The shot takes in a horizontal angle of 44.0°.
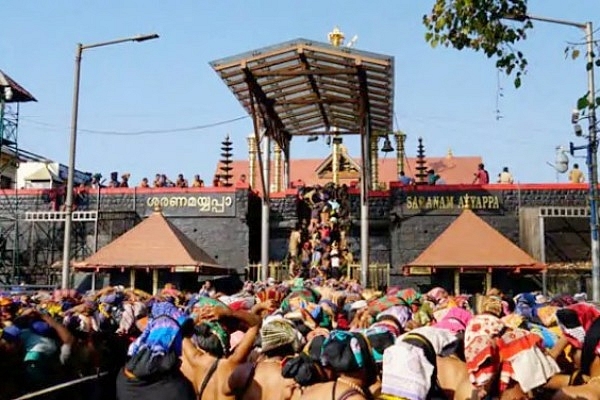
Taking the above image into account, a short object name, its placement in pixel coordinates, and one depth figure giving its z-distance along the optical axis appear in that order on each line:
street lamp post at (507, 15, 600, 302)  14.70
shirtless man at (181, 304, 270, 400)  5.32
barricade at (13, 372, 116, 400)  5.64
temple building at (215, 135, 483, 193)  30.34
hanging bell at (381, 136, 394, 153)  27.17
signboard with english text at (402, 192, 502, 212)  23.25
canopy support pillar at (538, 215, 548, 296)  20.97
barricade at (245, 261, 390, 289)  22.89
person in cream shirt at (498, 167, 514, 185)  24.70
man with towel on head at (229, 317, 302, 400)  5.09
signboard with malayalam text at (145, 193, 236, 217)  24.22
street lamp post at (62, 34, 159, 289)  16.80
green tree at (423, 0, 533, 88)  6.81
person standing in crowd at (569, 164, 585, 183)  24.39
